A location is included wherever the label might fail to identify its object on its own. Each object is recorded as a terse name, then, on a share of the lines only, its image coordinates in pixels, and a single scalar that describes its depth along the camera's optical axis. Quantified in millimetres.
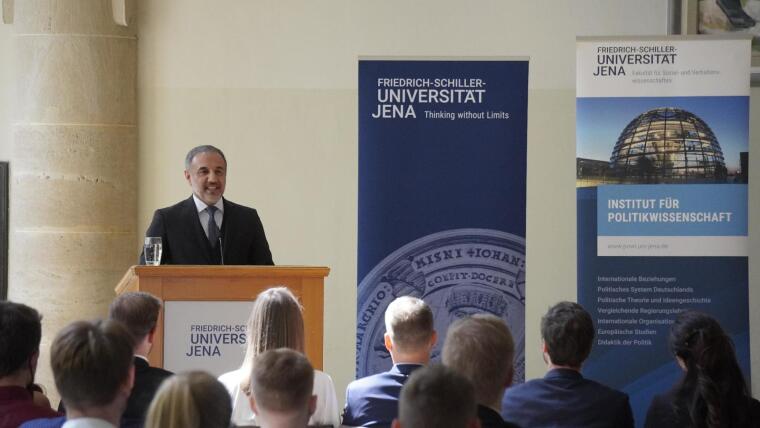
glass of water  8688
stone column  13899
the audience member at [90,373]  4751
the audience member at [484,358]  5438
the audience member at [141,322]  6345
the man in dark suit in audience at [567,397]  6424
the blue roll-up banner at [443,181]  10020
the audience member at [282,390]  4902
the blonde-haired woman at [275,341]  6647
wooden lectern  7947
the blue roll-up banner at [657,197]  10257
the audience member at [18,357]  5708
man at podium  9602
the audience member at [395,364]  6658
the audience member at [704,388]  6449
